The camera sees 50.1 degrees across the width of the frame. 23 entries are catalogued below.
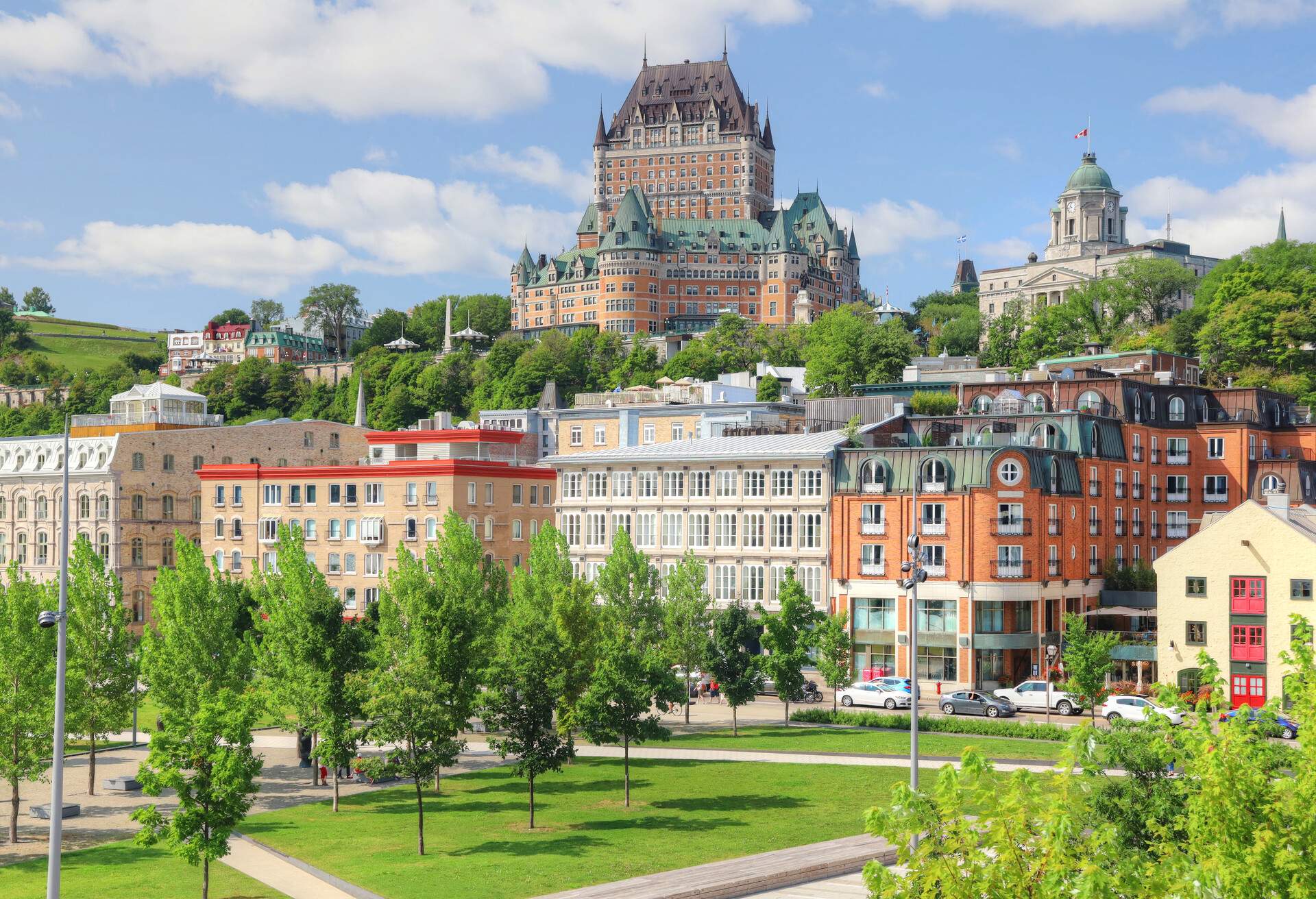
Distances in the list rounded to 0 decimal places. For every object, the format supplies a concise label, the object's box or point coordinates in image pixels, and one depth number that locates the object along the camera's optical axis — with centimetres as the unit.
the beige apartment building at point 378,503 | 9512
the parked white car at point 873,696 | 7044
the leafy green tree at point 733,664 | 6334
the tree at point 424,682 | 4497
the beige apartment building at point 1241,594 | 6788
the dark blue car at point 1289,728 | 5706
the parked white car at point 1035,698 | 6869
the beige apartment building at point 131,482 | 10400
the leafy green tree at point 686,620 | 6694
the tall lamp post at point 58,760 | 2827
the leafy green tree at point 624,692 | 4978
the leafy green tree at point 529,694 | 4719
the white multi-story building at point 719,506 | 8256
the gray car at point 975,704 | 6688
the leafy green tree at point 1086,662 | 6175
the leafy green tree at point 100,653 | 5453
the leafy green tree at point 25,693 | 4450
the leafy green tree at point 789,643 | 6450
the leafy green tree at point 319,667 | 4816
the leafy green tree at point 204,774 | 3584
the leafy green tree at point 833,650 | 6588
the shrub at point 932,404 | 10006
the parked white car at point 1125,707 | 6259
